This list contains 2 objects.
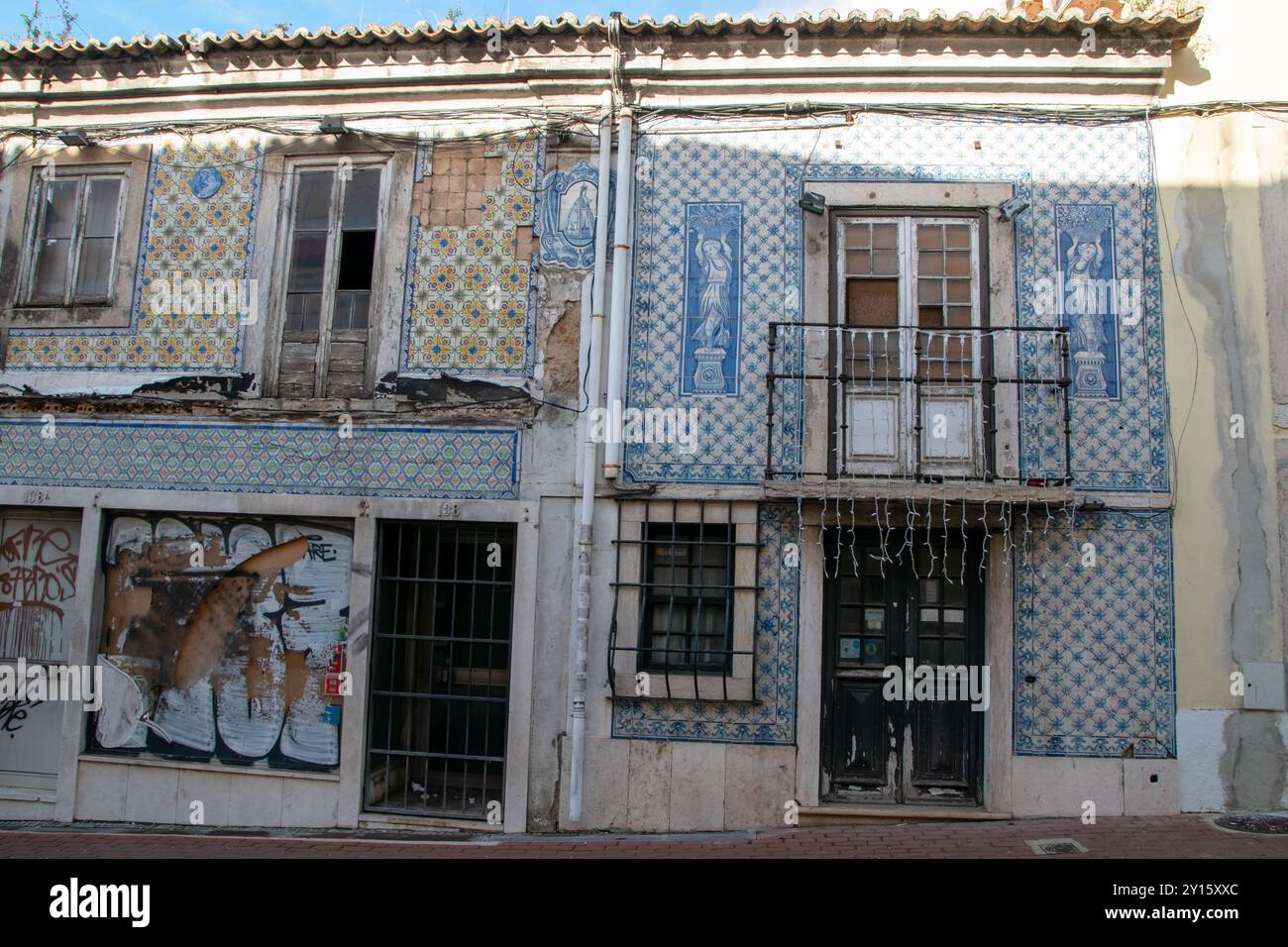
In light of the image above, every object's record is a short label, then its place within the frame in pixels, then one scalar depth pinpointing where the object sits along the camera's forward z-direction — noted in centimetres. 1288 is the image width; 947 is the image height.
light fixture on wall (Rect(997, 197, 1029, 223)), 742
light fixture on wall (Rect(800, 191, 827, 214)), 760
